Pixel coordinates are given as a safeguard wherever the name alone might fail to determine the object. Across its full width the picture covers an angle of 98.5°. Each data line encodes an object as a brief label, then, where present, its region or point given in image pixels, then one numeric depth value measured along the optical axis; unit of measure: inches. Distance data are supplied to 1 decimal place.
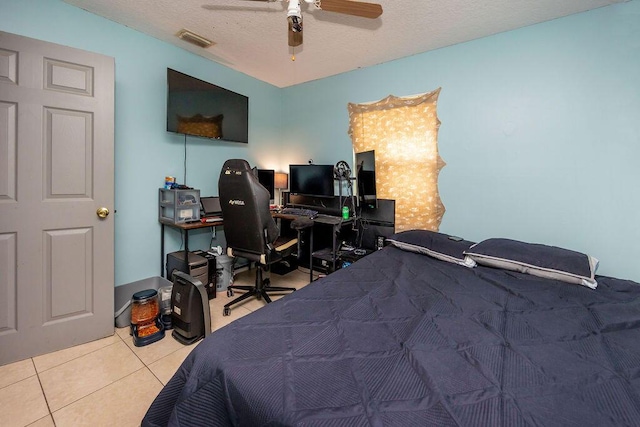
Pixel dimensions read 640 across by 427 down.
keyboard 127.7
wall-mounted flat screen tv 107.3
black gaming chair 91.1
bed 29.1
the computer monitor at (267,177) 144.4
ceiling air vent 101.8
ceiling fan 62.4
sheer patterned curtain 112.9
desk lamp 152.9
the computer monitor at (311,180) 131.8
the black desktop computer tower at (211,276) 109.3
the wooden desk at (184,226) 101.9
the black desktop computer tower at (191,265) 102.0
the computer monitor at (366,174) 119.8
